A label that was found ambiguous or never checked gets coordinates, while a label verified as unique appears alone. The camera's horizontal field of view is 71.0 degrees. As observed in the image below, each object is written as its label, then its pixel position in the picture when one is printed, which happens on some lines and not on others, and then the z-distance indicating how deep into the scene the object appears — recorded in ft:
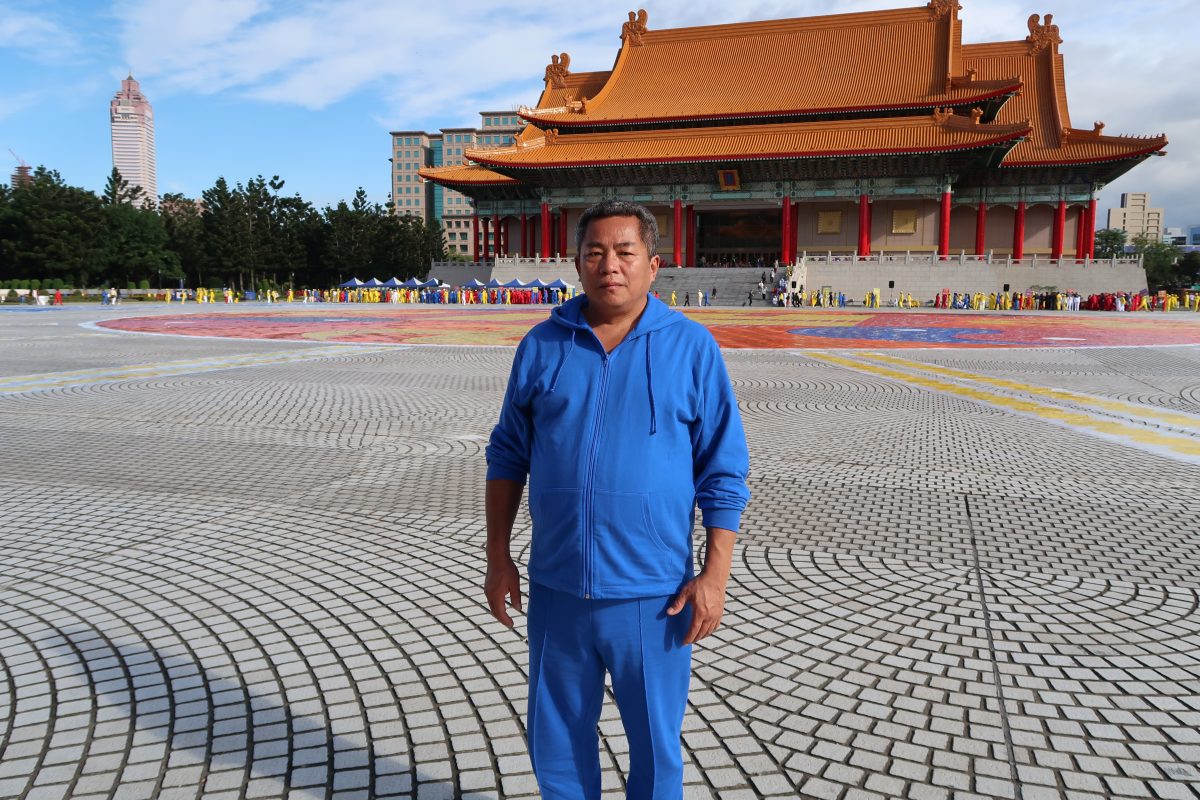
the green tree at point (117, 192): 239.75
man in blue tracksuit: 6.65
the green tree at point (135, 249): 207.51
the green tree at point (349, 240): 229.04
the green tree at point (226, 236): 214.48
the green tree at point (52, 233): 192.34
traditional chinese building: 148.66
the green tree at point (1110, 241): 328.08
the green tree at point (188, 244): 232.06
